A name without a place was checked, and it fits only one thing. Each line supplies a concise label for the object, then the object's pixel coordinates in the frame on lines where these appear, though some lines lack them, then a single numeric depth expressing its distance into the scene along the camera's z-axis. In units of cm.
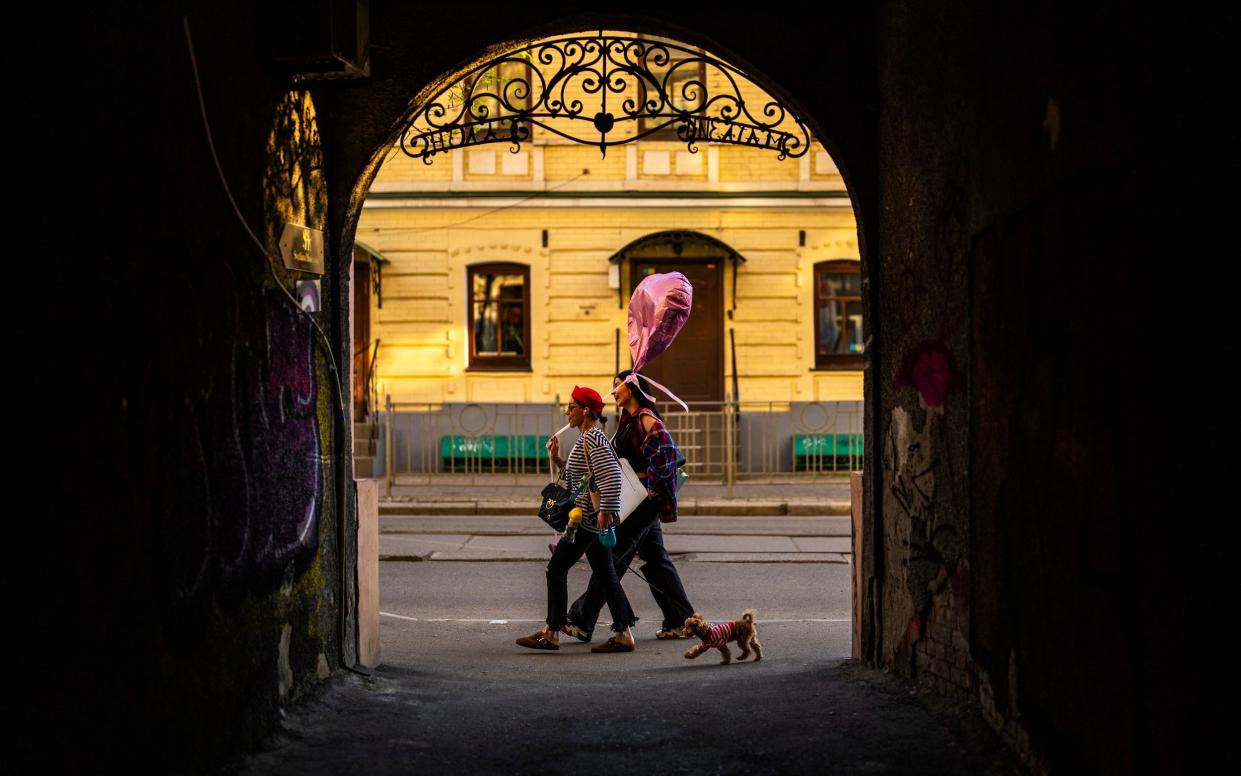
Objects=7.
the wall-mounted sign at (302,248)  637
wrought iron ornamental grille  754
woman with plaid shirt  894
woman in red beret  868
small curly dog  816
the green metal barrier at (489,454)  1873
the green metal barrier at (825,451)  1962
